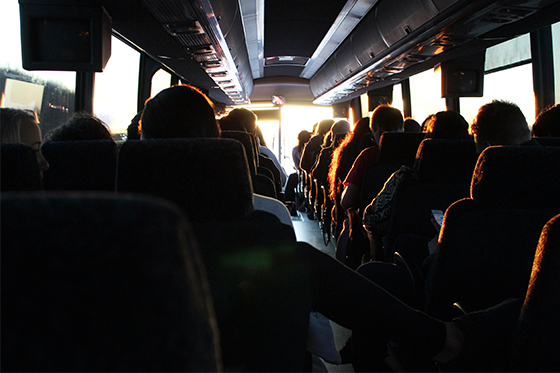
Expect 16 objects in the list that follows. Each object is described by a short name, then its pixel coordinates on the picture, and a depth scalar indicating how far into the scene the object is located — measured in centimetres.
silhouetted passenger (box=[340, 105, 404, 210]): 357
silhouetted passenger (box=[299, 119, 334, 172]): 766
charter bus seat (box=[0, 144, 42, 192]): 99
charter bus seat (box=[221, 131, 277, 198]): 286
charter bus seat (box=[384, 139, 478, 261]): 235
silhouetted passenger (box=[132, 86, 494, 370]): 144
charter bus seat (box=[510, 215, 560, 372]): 118
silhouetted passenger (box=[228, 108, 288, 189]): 473
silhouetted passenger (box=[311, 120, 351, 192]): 562
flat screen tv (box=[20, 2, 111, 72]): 387
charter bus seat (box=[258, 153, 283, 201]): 492
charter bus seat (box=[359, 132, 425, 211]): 307
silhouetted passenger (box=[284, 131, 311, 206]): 896
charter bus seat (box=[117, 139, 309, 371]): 121
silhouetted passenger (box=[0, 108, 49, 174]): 196
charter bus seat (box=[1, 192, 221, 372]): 42
